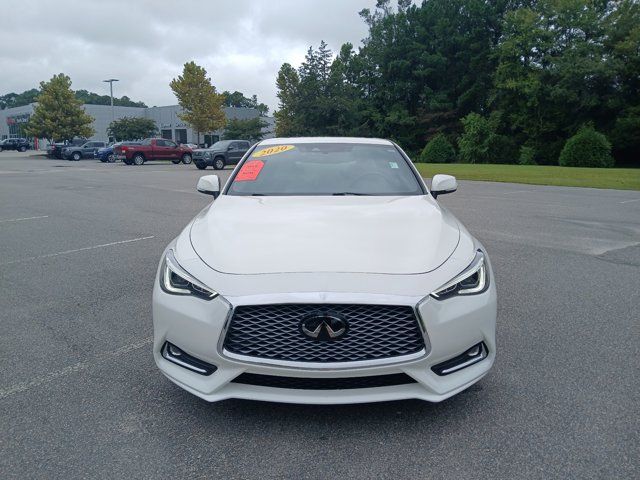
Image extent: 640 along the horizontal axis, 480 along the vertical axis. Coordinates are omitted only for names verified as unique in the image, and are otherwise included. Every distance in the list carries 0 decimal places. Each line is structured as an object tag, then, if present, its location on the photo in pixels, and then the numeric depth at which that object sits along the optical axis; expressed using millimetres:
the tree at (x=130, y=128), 68625
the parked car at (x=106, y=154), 42909
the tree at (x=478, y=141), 46969
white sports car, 2562
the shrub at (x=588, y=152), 33438
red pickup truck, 36669
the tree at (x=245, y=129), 64688
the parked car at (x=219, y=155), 30109
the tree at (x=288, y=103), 57531
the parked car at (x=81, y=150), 45094
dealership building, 77750
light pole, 56625
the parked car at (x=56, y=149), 45934
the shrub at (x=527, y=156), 43719
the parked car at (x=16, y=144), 67438
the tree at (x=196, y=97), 56719
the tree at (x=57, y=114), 56844
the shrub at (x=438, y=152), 45094
